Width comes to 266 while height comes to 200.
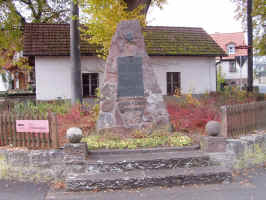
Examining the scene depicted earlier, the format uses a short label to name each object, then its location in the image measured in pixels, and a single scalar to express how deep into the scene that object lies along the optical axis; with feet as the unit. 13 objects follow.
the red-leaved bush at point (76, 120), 23.81
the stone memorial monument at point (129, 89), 22.20
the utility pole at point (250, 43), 46.21
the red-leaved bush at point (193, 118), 24.74
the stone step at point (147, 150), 18.79
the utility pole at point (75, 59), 37.86
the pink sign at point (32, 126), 19.25
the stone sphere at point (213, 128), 19.26
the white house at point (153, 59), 49.32
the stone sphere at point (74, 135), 17.78
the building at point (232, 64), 116.47
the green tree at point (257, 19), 47.47
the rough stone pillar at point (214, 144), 19.01
